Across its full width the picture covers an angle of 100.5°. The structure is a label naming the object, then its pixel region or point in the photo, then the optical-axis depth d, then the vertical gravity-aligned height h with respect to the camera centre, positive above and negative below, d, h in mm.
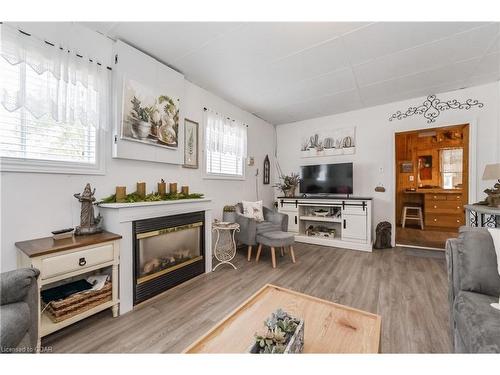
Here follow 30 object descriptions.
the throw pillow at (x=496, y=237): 1242 -297
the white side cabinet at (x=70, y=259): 1410 -534
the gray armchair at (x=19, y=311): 941 -623
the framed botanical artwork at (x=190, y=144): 2941 +634
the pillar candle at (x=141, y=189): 2265 -18
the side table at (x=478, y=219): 2500 -409
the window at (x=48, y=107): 1535 +653
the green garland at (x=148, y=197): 2039 -110
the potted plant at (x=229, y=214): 3334 -418
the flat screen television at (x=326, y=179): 3953 +192
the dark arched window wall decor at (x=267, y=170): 4715 +410
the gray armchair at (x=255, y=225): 3082 -585
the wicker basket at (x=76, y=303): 1493 -890
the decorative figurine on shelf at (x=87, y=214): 1796 -240
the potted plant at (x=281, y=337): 859 -639
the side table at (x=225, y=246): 3050 -933
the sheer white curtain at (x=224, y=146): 3307 +713
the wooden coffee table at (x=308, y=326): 984 -749
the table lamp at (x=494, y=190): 2398 +0
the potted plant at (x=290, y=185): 4500 +70
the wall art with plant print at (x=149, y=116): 2164 +813
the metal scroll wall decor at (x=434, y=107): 3291 +1365
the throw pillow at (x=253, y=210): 3504 -376
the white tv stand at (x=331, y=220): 3623 -601
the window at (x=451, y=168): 5457 +571
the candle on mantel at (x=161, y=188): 2500 -7
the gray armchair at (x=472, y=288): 990 -598
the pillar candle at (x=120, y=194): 2030 -67
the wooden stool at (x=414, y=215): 5199 -665
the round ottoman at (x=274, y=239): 2890 -728
